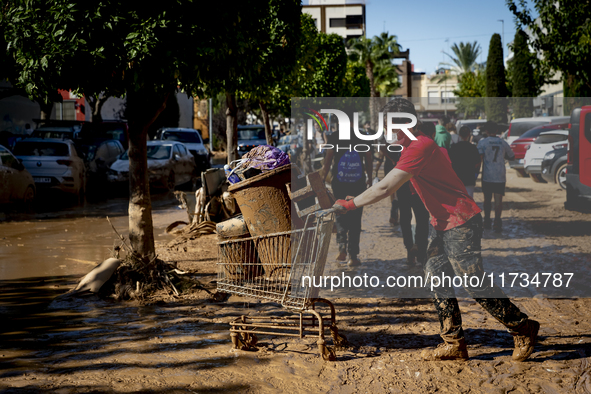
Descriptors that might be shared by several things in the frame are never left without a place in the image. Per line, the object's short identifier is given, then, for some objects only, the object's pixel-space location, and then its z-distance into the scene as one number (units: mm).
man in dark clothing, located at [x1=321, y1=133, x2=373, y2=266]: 7824
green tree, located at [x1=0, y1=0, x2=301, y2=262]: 5852
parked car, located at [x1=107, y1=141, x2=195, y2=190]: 17516
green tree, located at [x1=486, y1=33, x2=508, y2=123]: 47909
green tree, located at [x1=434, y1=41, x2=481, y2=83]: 69250
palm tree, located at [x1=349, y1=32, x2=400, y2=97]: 53875
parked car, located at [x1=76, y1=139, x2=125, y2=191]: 17953
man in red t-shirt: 4598
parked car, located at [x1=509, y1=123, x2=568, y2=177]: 12664
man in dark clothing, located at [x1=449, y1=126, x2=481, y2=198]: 8609
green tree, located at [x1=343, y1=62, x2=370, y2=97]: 46069
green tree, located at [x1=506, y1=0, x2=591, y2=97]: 15766
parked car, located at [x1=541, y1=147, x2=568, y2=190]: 11461
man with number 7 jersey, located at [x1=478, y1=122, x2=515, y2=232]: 10078
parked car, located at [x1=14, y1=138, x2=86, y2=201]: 15188
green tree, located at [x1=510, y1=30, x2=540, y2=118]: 10162
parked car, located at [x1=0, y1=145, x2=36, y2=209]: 12633
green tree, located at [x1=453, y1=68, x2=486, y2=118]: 56356
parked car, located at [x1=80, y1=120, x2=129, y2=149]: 20031
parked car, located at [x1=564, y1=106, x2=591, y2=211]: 10125
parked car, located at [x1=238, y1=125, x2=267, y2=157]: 27797
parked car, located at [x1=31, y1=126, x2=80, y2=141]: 18734
